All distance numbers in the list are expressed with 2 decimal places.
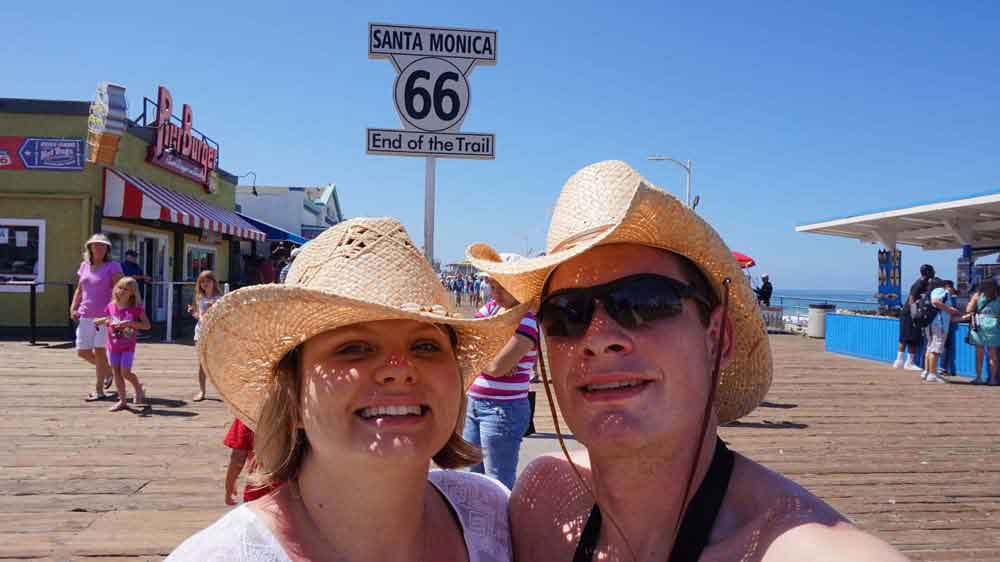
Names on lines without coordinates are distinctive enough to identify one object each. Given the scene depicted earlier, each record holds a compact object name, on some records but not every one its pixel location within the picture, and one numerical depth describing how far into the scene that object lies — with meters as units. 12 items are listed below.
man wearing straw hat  1.44
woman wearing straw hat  1.51
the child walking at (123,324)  7.38
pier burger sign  16.36
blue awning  23.75
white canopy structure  15.20
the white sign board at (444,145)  4.20
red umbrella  13.33
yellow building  13.83
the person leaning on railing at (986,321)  11.23
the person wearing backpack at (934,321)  11.72
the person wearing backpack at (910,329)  12.16
